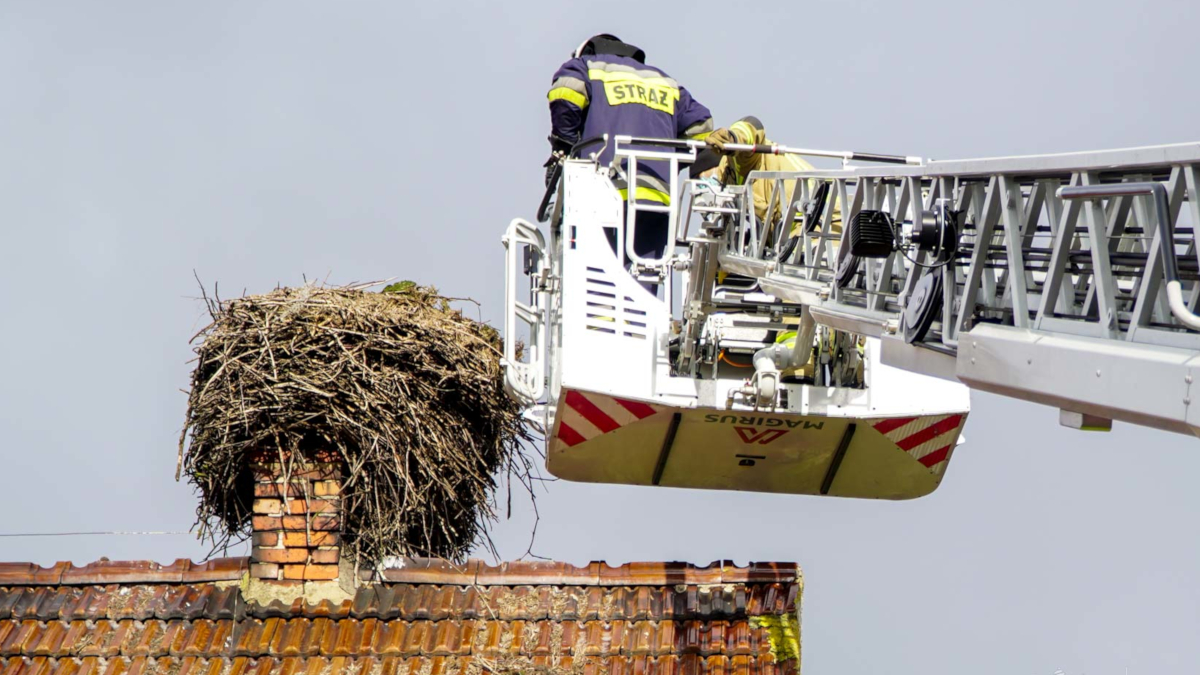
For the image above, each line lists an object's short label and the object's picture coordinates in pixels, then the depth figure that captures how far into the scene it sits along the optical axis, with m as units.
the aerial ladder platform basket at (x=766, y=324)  13.31
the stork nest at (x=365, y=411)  20.92
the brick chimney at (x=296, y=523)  19.36
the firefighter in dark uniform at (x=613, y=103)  21.42
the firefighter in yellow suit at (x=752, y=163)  19.31
